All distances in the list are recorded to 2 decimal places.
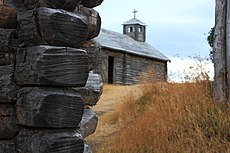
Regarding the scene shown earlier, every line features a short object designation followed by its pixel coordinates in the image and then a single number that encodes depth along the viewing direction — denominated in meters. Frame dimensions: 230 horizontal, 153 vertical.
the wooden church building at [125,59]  18.39
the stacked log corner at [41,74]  2.11
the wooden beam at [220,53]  5.14
